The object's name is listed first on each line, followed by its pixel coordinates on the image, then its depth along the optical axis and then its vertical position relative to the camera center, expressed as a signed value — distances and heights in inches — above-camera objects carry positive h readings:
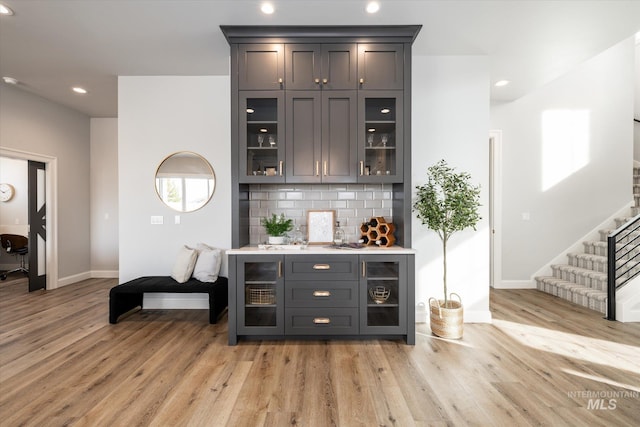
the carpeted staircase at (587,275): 156.8 -35.1
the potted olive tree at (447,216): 118.4 -1.4
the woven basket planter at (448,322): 119.1 -42.6
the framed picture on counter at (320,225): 133.6 -5.6
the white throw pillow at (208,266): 143.3 -25.4
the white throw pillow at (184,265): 141.6 -24.8
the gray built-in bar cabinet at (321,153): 113.1 +22.9
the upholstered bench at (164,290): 136.4 -35.0
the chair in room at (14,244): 230.2 -25.1
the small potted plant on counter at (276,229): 125.6 -7.0
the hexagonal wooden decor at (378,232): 124.1 -8.3
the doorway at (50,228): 199.0 -10.7
